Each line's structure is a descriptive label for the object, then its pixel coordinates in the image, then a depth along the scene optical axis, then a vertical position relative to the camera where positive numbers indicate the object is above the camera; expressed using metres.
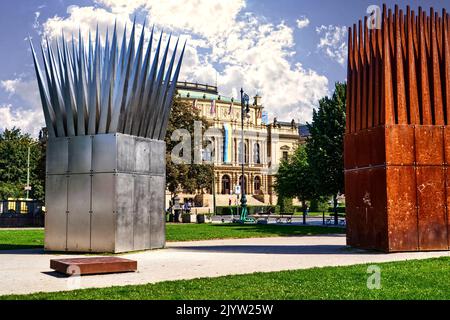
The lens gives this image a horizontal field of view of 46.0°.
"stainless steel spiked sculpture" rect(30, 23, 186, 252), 16.50 +1.94
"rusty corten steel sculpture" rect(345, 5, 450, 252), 15.72 +2.06
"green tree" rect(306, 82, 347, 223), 30.75 +3.55
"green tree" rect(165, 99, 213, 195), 39.38 +3.13
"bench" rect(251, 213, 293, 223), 40.93 -1.06
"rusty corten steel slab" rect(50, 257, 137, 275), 10.62 -1.19
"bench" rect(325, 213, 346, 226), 39.71 -1.24
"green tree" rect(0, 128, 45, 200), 58.35 +5.07
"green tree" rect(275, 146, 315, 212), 39.44 +2.00
